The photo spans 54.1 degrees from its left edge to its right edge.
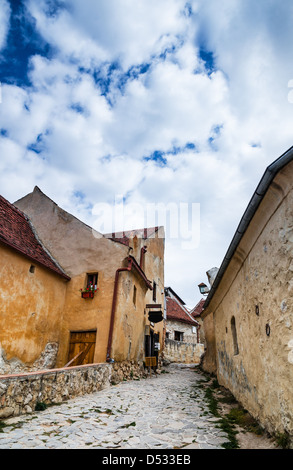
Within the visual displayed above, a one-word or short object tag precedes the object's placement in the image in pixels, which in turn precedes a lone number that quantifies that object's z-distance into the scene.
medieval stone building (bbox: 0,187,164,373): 8.78
